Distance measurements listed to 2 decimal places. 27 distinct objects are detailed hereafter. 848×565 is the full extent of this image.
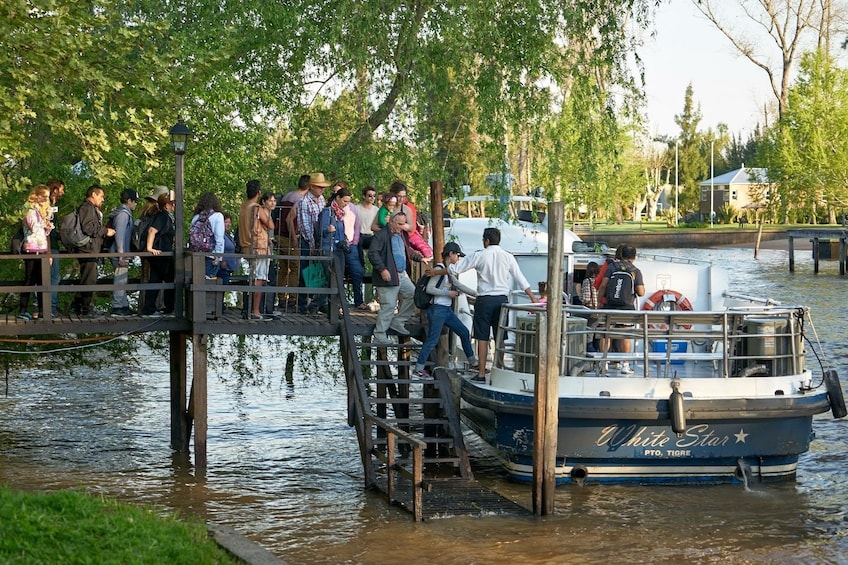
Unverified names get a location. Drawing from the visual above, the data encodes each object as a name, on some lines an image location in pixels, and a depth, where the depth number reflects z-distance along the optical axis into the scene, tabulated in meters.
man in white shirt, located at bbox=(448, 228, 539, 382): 16.11
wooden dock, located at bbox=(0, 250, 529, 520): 14.89
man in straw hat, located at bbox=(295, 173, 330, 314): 17.67
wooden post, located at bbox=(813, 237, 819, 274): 58.06
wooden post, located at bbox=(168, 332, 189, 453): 18.61
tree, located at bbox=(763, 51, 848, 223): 70.19
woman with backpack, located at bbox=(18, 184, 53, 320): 16.69
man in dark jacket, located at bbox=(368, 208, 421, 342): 16.67
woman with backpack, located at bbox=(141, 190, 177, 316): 17.47
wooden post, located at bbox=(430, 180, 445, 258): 17.77
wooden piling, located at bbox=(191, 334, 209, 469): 17.05
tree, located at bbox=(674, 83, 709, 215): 132.50
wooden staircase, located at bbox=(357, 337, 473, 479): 15.59
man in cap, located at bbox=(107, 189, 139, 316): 17.45
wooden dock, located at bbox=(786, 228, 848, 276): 56.81
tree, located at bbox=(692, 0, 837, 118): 75.19
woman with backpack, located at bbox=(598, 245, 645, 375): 16.61
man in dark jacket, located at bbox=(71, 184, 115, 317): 17.00
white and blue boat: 15.23
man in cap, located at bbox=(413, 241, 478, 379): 16.45
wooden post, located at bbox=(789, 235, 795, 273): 58.34
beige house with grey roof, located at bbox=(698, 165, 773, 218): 131.25
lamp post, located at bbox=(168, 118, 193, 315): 16.53
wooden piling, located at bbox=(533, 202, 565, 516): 14.00
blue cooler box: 17.00
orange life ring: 17.78
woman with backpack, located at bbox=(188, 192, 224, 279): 17.09
